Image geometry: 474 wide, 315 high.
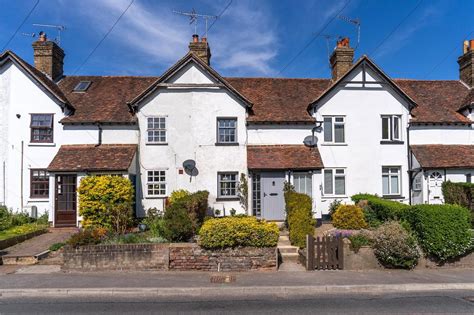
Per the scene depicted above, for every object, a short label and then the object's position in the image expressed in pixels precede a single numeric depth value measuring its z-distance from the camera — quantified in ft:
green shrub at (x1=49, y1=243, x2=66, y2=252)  40.49
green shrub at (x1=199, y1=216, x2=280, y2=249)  34.71
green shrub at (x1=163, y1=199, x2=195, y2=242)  37.22
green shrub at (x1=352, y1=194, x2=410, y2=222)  41.33
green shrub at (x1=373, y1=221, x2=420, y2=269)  35.06
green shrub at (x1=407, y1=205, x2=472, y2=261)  35.45
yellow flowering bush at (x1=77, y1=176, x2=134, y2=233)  49.47
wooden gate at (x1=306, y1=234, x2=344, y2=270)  35.24
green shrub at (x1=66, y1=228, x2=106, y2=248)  34.96
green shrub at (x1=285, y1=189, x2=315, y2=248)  41.27
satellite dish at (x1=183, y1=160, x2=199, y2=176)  59.26
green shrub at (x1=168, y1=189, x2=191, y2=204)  55.02
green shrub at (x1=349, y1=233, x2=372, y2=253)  35.91
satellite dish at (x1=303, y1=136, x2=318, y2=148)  61.57
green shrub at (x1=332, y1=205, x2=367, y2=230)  46.73
